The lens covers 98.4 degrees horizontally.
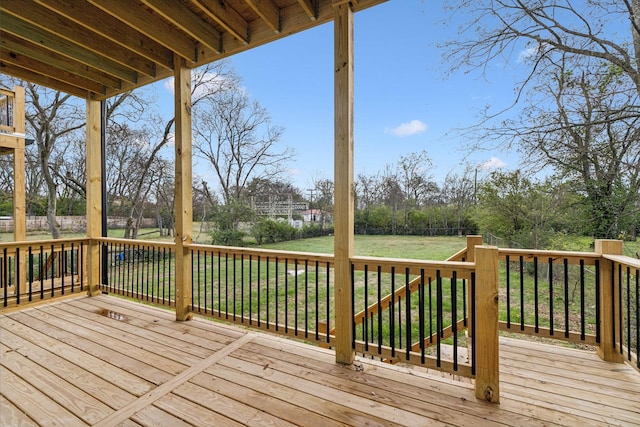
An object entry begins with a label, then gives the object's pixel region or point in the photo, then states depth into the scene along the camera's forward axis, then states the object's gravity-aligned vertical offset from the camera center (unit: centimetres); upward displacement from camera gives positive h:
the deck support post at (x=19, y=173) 402 +65
